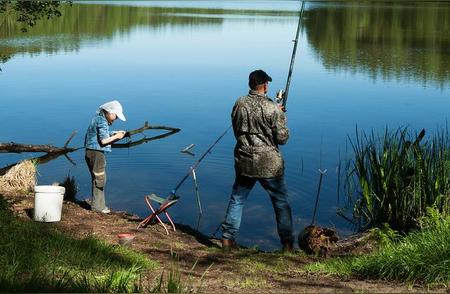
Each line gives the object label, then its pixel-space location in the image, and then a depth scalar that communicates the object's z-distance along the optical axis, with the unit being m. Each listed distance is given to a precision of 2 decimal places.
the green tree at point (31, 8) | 14.73
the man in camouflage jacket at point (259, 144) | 7.36
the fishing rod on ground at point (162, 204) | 8.30
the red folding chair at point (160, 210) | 8.30
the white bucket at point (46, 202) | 7.86
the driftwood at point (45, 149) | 13.10
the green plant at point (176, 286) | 4.75
